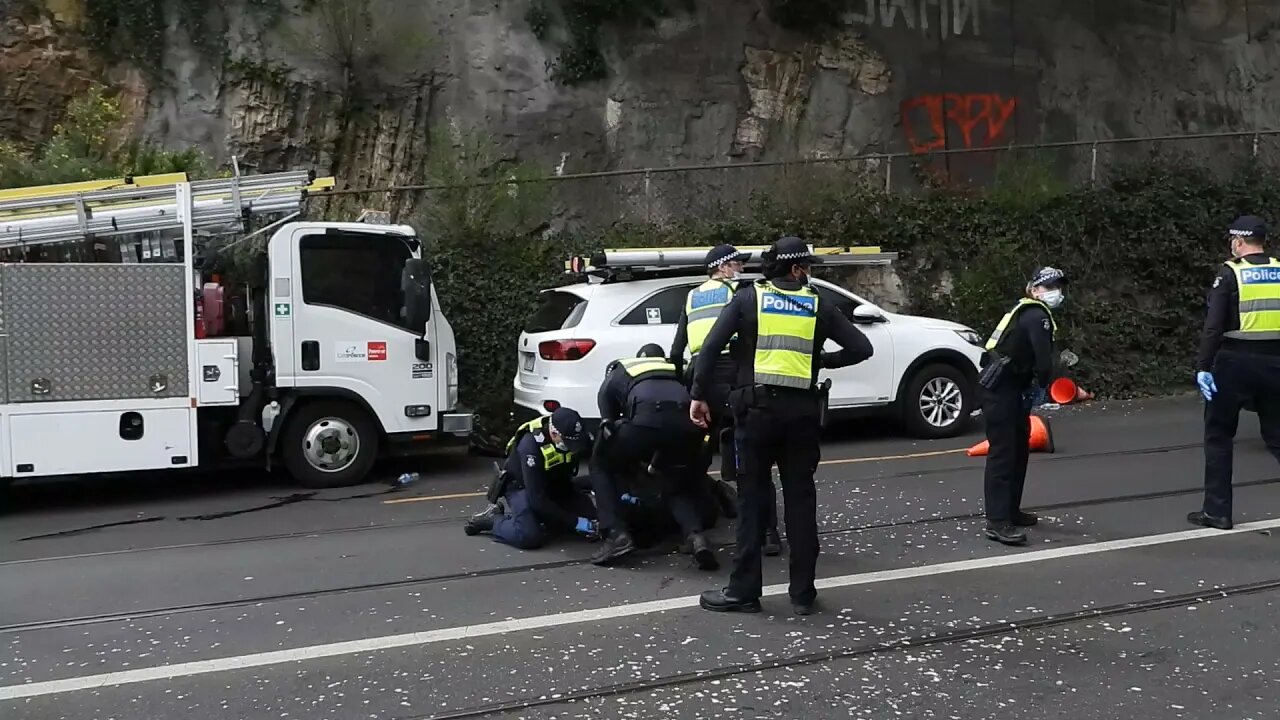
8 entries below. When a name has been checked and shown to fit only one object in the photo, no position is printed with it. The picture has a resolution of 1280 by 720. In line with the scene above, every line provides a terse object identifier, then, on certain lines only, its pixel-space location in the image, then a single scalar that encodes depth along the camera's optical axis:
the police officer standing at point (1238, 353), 6.65
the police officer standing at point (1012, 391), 6.65
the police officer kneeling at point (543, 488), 6.45
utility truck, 8.34
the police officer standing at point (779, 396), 5.25
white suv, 9.77
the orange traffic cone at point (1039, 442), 9.98
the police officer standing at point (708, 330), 6.21
